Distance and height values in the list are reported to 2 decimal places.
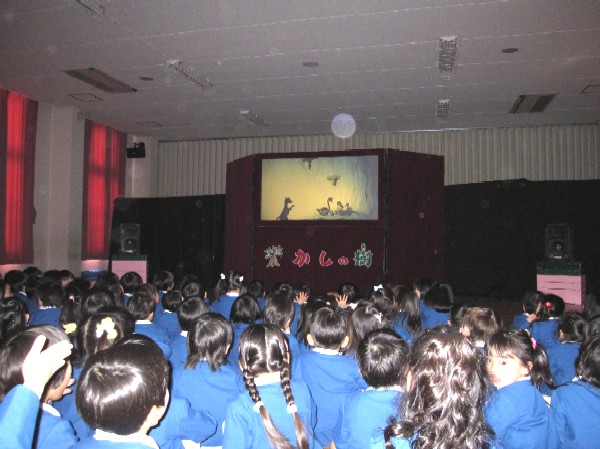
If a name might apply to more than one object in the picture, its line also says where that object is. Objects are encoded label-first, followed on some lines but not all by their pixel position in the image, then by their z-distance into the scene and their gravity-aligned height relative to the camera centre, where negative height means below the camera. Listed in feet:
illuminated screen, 23.57 +2.41
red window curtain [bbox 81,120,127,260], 30.53 +3.30
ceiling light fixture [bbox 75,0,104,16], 15.46 +7.06
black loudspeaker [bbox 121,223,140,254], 29.89 -0.12
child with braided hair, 5.07 -1.70
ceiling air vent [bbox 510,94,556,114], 24.89 +7.07
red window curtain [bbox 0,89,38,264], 24.57 +2.96
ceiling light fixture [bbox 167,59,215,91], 20.78 +7.01
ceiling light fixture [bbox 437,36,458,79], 18.19 +7.06
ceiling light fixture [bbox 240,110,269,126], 28.19 +6.86
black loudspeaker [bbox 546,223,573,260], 24.73 +0.00
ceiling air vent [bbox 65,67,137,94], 22.05 +7.03
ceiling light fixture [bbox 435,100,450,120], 25.89 +6.96
